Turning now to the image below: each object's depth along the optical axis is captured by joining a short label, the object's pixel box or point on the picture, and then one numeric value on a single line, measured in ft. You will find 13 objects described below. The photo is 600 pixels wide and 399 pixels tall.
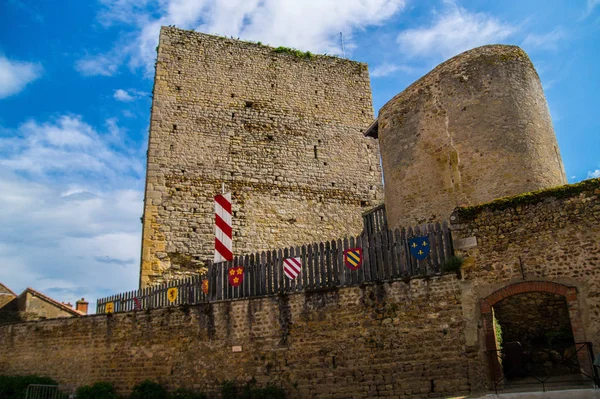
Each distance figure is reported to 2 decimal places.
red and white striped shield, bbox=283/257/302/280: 32.81
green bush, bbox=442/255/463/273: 28.19
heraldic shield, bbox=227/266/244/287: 34.67
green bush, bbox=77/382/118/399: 35.22
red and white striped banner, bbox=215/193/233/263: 37.37
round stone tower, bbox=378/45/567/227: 36.06
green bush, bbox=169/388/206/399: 32.04
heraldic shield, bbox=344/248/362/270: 31.07
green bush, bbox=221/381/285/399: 29.71
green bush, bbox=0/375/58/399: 37.72
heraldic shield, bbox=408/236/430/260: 29.45
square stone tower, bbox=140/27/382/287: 52.96
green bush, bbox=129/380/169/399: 33.35
